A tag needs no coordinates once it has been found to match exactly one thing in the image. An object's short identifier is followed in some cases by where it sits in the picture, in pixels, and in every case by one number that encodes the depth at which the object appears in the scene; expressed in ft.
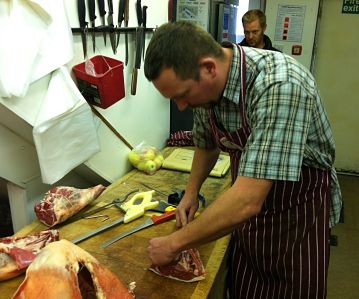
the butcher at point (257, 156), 2.67
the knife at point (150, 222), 4.00
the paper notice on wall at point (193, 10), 7.22
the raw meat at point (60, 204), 4.19
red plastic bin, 4.38
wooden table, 3.26
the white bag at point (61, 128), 3.81
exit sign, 10.24
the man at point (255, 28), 8.25
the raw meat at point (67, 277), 2.44
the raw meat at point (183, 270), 3.38
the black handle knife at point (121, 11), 5.10
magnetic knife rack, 4.36
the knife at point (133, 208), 4.05
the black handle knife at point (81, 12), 4.29
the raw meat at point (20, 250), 3.34
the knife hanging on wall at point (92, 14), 4.46
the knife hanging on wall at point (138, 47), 5.64
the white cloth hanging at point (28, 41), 3.22
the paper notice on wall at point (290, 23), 10.45
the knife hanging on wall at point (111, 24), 4.86
